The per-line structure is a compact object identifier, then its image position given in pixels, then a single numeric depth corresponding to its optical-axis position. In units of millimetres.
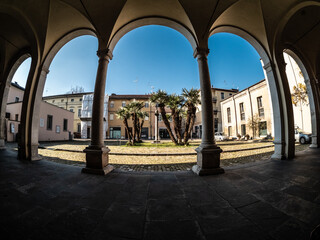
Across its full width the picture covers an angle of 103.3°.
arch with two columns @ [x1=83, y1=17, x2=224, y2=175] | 3834
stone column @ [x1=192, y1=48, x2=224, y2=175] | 3803
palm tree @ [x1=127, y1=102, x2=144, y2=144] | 17877
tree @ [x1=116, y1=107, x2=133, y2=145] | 18869
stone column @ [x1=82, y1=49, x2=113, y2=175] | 3877
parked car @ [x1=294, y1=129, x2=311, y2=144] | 11381
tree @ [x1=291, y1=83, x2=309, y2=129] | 10075
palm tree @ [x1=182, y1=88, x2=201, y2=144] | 14891
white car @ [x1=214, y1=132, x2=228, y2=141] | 25142
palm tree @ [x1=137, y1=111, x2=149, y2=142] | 20188
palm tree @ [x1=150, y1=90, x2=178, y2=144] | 16614
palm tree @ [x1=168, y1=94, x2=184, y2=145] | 15939
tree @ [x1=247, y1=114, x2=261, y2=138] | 21672
